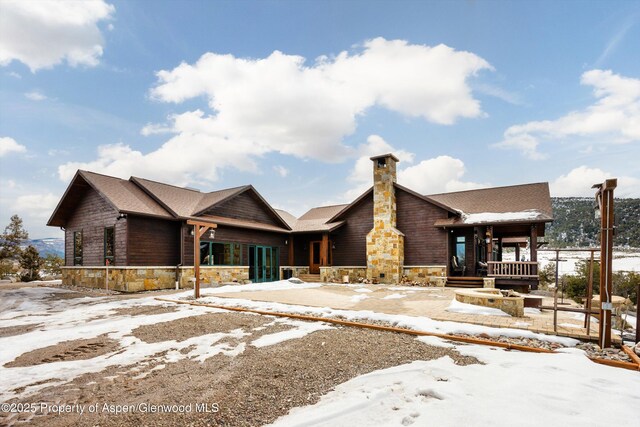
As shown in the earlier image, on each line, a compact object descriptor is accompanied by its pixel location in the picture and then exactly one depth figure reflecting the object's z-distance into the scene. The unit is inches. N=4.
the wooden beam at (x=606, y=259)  234.2
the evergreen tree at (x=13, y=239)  991.0
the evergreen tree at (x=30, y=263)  906.7
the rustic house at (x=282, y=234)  633.6
